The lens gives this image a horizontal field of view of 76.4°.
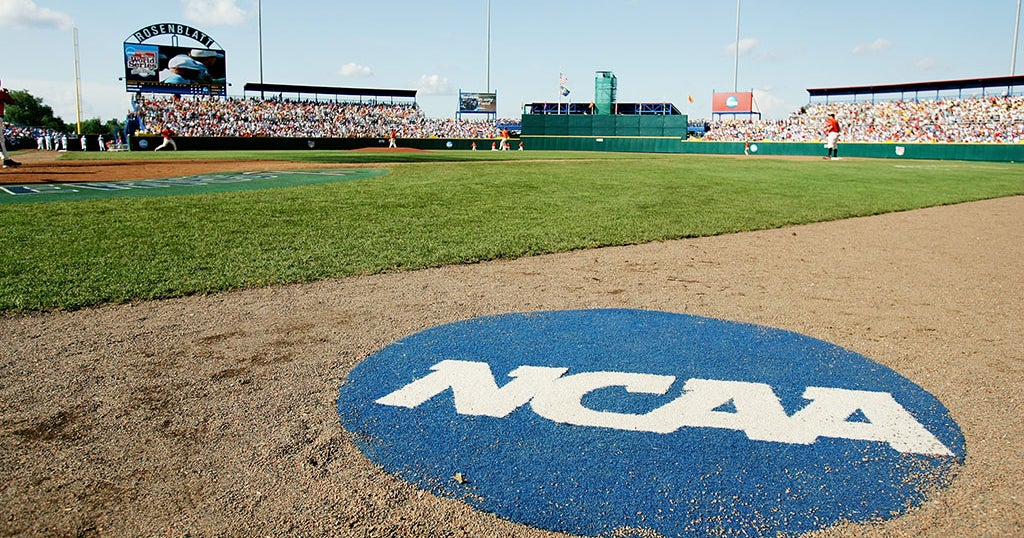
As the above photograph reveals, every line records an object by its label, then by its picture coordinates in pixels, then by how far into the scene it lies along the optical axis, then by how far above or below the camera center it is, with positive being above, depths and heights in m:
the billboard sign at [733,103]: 67.81 +7.63
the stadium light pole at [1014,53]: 47.17 +9.23
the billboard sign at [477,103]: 72.56 +7.81
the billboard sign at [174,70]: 52.91 +8.22
